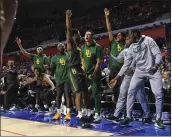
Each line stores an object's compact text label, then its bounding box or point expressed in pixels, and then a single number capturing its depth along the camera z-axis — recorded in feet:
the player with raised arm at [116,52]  18.28
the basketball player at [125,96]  15.64
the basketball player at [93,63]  16.99
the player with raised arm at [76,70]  16.51
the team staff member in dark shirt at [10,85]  25.55
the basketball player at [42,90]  23.44
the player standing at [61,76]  18.97
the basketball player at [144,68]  14.08
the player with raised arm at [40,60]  23.41
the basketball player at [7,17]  4.01
